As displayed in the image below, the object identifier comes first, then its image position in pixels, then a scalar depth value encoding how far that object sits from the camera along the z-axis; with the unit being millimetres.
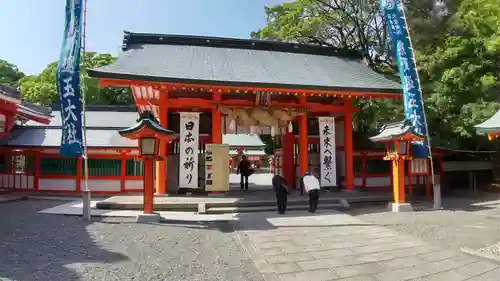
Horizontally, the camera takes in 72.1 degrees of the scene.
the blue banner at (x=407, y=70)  11566
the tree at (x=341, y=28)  20125
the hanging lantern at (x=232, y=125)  13823
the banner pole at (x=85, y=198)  9422
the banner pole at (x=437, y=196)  11398
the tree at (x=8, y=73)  38719
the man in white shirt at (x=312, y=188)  10477
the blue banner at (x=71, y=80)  9758
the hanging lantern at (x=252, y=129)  15047
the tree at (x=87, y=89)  28955
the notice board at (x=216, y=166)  12016
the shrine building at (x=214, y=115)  12273
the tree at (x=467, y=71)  12797
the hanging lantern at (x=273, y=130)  14719
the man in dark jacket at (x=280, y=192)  10359
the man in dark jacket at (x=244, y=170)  15633
